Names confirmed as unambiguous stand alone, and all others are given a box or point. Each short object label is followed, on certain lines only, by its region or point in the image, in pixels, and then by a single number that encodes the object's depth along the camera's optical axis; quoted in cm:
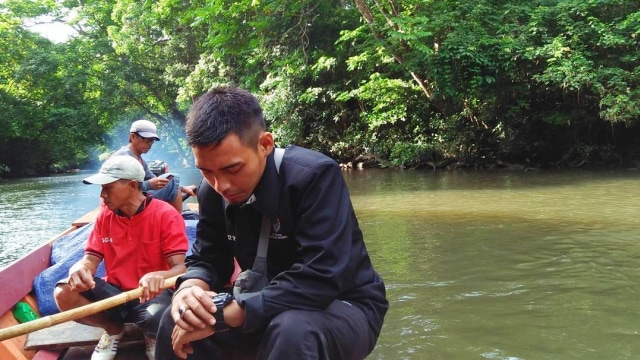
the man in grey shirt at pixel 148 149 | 434
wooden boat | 274
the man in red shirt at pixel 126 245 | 265
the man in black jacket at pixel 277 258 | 164
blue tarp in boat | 343
